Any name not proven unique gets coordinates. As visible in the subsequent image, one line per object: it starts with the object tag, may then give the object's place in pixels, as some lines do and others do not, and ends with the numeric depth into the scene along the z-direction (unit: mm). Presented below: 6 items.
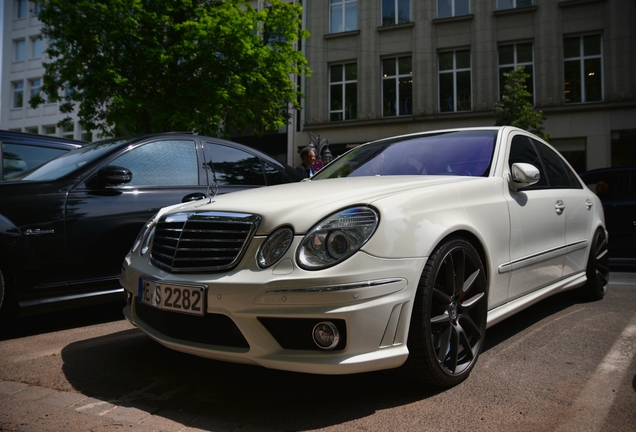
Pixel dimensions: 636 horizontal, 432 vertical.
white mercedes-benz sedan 2379
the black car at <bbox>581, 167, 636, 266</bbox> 8289
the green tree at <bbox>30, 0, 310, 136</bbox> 16000
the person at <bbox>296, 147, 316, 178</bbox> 8422
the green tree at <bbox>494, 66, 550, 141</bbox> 18797
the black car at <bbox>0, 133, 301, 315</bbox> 3879
